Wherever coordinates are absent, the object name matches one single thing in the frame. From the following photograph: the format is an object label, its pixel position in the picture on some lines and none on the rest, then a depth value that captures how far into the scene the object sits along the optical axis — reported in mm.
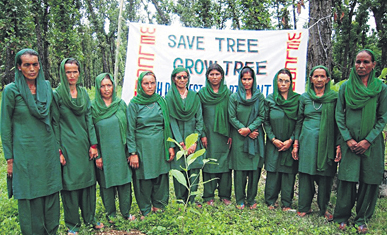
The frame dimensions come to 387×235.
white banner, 4395
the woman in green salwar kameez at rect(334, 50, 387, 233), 2930
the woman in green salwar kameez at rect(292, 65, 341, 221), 3227
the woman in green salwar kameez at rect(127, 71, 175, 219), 3166
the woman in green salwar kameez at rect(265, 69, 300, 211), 3457
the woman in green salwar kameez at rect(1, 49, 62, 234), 2465
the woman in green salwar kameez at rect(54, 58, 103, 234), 2752
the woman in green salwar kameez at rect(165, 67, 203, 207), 3355
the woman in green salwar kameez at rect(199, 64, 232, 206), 3520
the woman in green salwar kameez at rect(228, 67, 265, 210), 3482
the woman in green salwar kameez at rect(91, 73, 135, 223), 2990
